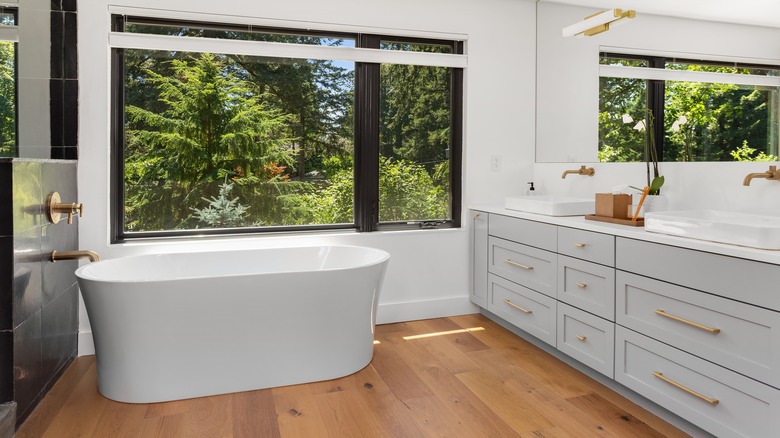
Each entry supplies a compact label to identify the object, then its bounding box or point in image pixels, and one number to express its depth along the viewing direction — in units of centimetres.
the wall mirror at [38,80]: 233
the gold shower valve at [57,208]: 249
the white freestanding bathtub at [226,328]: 234
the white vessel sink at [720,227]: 180
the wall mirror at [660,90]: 237
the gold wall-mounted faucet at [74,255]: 255
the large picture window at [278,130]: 314
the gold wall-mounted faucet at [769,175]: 224
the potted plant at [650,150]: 277
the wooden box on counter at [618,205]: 271
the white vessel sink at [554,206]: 298
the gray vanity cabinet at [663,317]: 178
